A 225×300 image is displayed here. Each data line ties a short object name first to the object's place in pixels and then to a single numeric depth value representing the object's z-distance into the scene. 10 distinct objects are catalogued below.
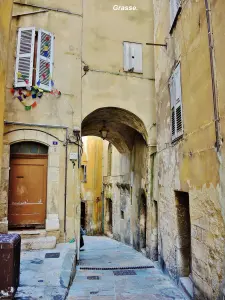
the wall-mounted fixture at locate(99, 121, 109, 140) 9.97
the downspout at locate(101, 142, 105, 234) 18.45
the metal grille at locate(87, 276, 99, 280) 5.97
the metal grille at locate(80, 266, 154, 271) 6.91
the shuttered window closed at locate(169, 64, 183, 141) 5.75
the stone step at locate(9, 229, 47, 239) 6.75
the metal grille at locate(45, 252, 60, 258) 5.94
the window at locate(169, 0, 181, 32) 5.77
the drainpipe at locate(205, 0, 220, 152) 3.85
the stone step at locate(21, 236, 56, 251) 6.42
